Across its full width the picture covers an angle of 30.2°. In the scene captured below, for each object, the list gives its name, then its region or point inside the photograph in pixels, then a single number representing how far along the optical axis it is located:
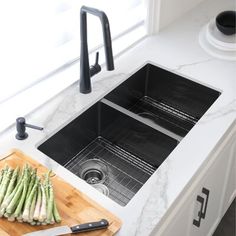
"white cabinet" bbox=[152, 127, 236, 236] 1.44
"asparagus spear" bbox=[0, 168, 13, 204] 1.21
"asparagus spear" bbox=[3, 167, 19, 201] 1.22
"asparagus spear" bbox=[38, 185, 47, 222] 1.18
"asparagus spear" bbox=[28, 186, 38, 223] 1.18
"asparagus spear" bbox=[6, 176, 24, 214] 1.18
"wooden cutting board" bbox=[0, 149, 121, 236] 1.19
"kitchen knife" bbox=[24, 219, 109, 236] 1.17
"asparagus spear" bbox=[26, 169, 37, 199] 1.23
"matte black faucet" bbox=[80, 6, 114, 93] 1.42
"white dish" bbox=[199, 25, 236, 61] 1.94
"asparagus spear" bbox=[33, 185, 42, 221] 1.18
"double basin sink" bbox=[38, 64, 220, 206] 1.62
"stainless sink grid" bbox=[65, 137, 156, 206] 1.61
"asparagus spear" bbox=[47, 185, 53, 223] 1.19
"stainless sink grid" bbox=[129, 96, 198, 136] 1.89
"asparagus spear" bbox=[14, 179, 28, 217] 1.18
